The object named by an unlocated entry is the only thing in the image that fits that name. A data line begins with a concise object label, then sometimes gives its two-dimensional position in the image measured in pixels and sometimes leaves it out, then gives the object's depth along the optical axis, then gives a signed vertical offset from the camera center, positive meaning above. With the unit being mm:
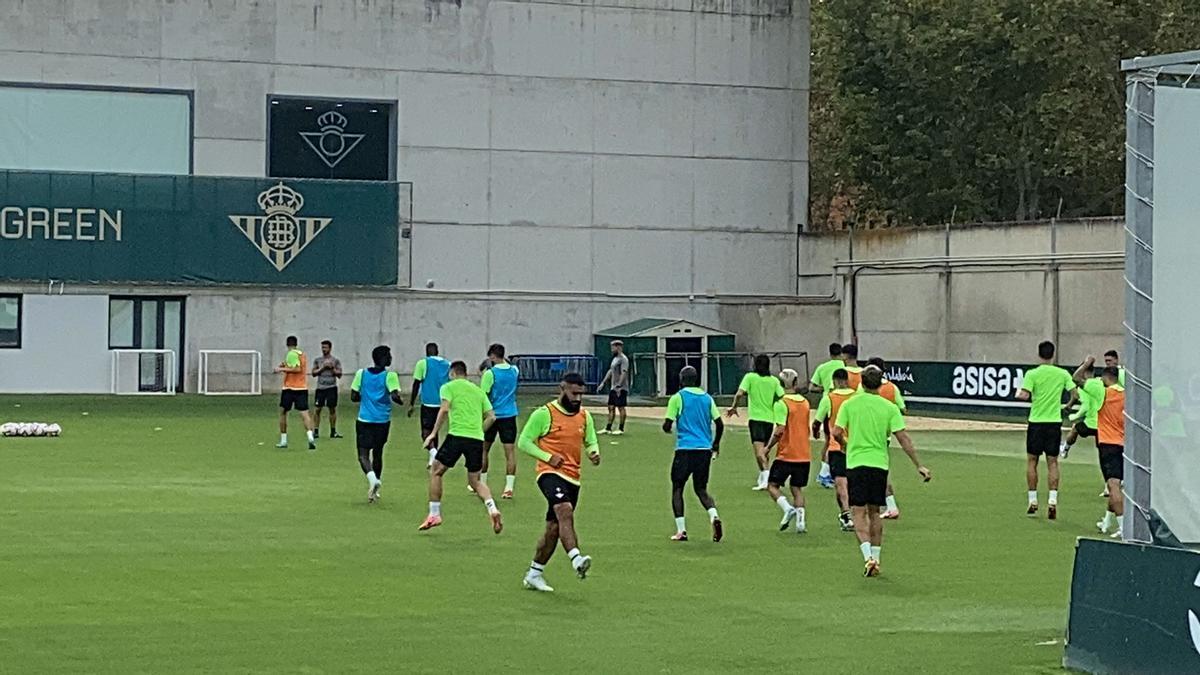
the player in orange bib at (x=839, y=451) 23703 -1223
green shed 59844 -200
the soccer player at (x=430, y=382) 30281 -589
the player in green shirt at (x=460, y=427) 22750 -941
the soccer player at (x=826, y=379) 29362 -446
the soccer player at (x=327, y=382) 36875 -773
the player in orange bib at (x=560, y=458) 17594 -994
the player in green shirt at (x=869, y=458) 19078 -1022
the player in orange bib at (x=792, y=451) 23359 -1179
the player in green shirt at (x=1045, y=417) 25641 -828
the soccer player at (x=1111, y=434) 23781 -965
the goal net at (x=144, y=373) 56500 -970
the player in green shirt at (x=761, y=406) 28688 -829
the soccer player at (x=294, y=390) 36188 -886
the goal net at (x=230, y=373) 57125 -955
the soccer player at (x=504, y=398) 27984 -750
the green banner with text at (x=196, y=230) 55625 +3017
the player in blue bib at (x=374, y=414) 26000 -928
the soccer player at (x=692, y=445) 22047 -1067
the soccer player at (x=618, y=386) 41500 -837
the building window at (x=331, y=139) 57875 +5730
